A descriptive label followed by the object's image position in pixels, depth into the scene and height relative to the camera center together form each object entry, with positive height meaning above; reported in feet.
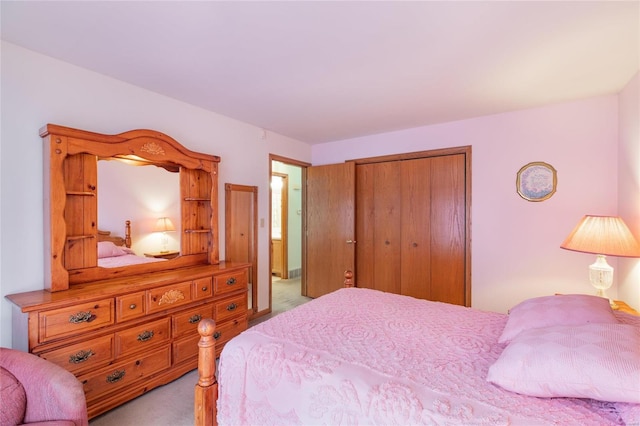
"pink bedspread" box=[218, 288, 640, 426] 2.99 -2.11
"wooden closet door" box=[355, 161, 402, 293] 12.23 -0.68
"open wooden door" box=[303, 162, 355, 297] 13.08 -0.73
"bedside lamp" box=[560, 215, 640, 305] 6.21 -0.74
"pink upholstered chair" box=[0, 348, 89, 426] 3.92 -2.59
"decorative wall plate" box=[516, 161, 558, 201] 9.19 +0.97
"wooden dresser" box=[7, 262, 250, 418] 5.38 -2.54
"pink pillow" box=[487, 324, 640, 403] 2.80 -1.65
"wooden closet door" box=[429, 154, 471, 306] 10.75 -0.73
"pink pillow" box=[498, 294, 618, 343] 4.09 -1.57
